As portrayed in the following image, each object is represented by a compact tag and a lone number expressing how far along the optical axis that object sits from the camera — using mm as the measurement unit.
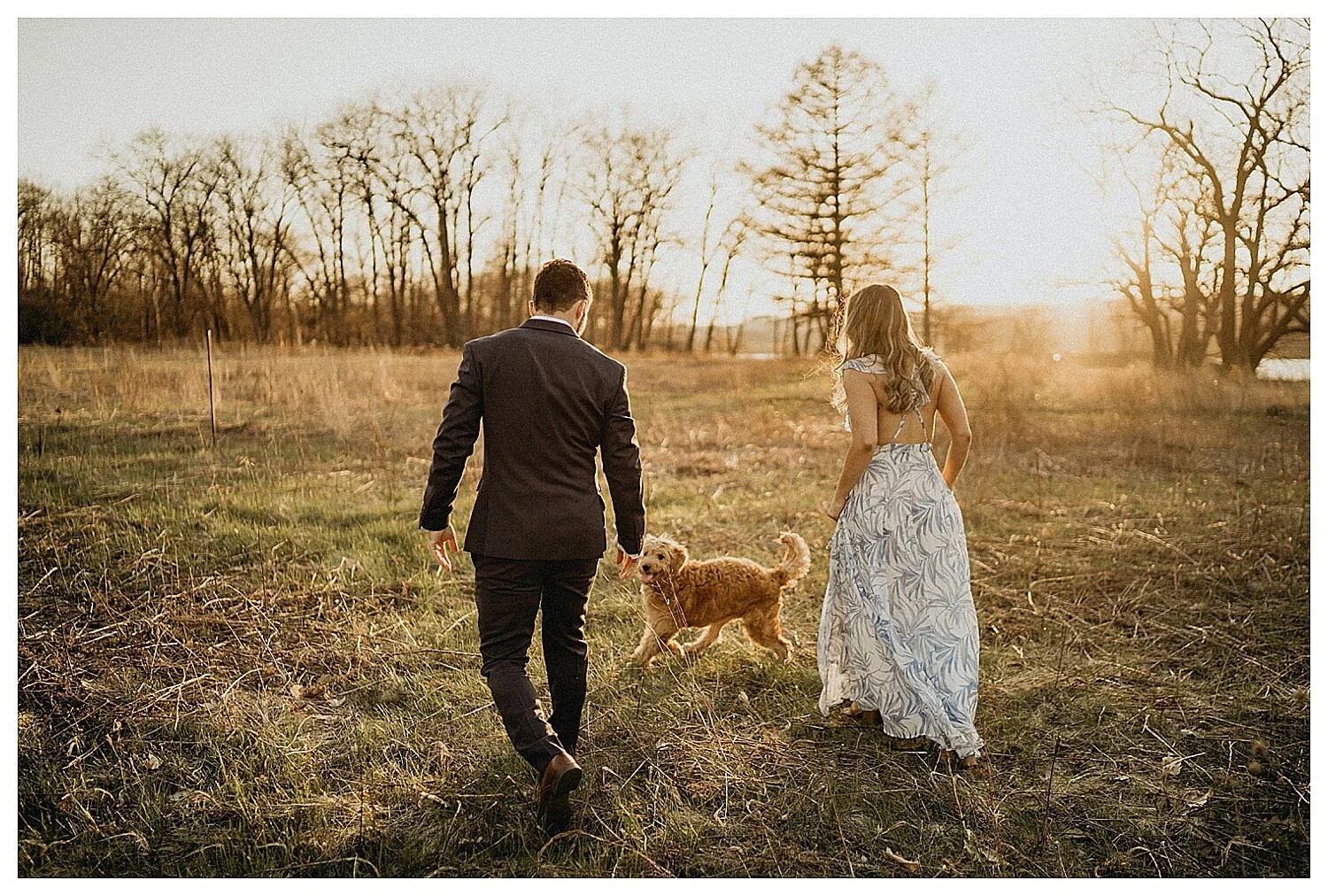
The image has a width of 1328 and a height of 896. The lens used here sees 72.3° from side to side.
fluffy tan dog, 3857
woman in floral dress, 3395
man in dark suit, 2869
